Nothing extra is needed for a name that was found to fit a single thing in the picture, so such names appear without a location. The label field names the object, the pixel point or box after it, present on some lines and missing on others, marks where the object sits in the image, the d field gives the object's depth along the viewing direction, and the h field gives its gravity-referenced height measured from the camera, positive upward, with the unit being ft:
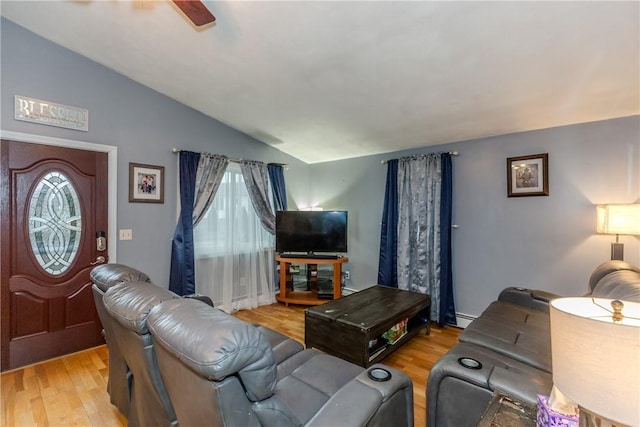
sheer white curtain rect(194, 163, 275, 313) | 12.14 -1.61
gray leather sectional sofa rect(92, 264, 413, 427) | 2.76 -1.87
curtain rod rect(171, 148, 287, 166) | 11.05 +2.55
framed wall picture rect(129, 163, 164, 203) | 10.07 +1.21
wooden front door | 8.04 -0.92
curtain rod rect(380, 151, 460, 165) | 11.34 +2.54
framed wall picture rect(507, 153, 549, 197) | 9.54 +1.39
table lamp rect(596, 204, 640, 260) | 7.41 -0.16
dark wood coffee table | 7.54 -3.04
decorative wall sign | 8.06 +3.08
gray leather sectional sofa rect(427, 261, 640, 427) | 4.52 -2.75
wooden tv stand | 13.38 -3.13
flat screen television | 13.88 -0.74
